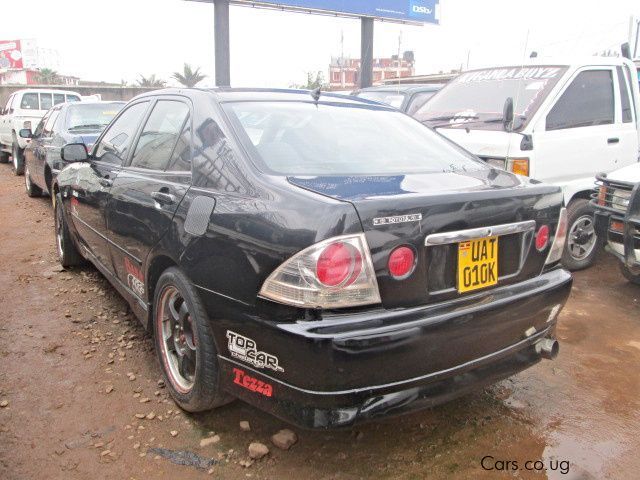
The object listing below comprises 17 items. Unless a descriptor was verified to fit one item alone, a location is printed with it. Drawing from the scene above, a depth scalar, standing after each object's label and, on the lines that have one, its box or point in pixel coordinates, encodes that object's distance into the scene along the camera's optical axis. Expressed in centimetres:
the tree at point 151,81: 4609
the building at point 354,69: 4488
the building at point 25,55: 7612
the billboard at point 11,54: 7581
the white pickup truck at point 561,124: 496
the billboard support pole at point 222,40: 2038
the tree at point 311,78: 3672
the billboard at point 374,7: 2155
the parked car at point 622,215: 427
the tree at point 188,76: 4347
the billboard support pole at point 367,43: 2358
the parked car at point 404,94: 794
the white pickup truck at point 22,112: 1228
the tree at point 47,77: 5514
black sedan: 203
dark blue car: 714
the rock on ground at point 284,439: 255
